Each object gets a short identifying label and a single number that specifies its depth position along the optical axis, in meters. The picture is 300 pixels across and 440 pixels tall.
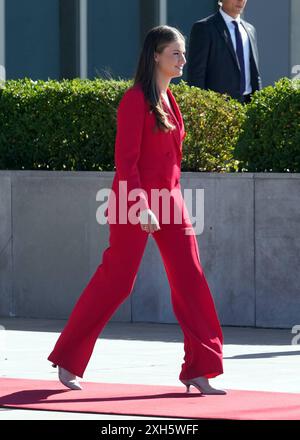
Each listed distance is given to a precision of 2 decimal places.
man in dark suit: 19.25
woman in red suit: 11.96
